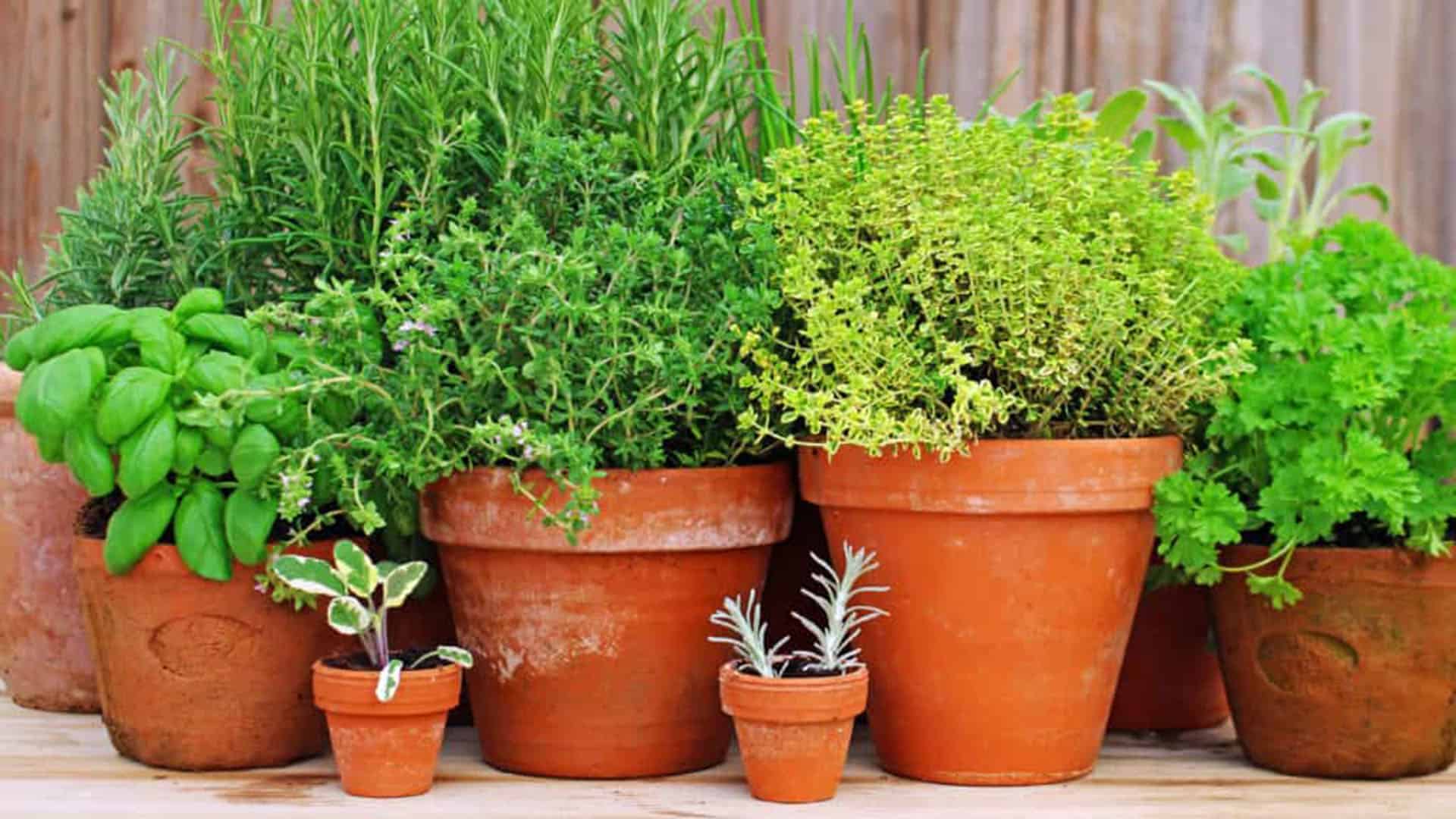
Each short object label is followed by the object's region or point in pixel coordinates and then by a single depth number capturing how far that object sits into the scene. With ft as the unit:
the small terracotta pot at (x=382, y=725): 6.63
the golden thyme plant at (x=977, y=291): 6.69
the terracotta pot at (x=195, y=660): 6.80
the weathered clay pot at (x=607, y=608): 6.74
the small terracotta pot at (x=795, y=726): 6.59
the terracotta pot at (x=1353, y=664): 6.73
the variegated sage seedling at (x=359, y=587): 6.66
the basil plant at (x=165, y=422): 6.66
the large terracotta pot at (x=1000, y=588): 6.68
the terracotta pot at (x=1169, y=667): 7.25
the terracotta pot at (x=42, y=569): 7.35
